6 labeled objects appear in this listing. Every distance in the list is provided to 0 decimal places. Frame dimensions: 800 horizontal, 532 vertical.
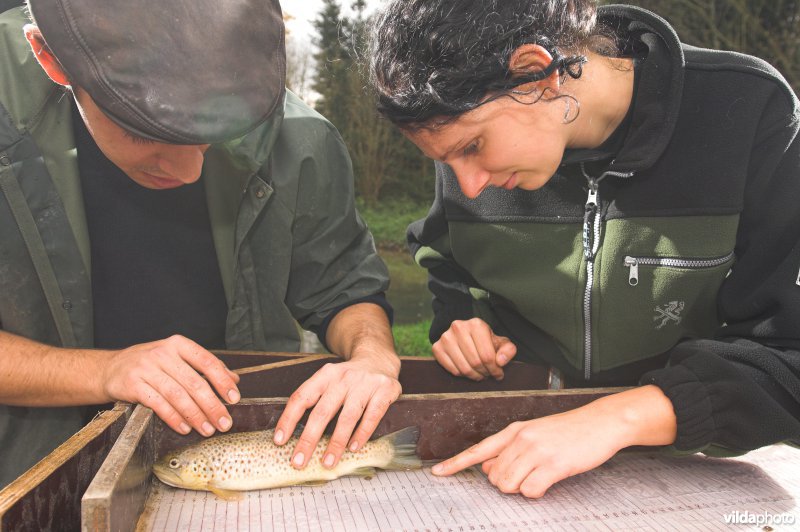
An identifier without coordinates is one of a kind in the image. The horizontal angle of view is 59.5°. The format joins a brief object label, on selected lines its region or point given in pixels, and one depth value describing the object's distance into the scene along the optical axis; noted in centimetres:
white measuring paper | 57
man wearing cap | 65
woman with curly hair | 67
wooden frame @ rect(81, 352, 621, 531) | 52
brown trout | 62
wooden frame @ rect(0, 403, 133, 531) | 45
